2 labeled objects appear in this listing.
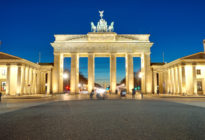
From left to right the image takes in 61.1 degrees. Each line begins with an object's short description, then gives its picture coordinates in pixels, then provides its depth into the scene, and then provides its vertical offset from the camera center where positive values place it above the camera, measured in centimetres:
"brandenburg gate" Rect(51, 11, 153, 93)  5550 +984
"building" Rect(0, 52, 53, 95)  4362 +195
